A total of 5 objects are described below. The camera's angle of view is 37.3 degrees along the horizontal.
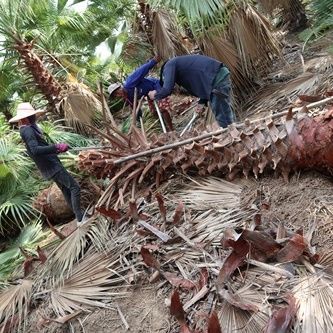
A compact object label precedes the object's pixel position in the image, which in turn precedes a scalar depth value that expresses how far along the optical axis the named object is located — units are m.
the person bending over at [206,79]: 5.11
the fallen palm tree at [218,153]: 3.54
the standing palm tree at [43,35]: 7.59
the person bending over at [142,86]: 5.70
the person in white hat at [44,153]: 4.76
